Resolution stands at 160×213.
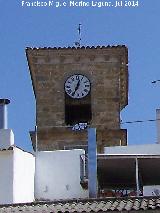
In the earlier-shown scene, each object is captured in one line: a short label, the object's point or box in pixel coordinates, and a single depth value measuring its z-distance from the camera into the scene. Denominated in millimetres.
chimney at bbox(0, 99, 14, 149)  30125
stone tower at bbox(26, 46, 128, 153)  35344
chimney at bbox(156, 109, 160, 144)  31531
